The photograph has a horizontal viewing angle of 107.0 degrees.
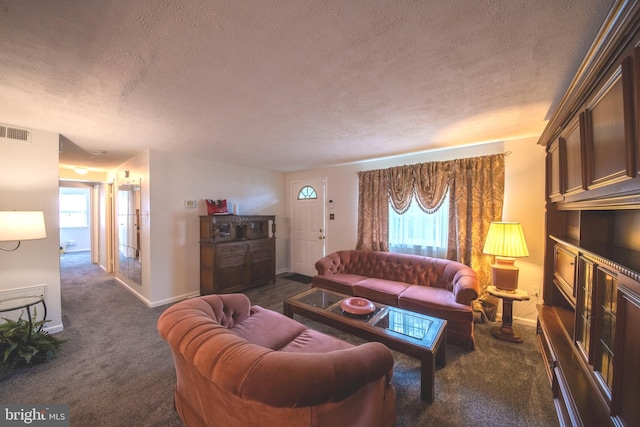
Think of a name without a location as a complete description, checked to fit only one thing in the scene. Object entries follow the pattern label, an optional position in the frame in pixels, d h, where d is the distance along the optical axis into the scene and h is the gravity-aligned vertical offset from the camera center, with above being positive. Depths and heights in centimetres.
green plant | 205 -126
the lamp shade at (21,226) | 206 -15
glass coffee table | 177 -105
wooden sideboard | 384 -77
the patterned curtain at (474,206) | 305 +5
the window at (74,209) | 786 +0
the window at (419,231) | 351 -33
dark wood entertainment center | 98 -19
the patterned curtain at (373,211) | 396 -2
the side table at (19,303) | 215 -89
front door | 494 -33
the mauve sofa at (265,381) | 91 -71
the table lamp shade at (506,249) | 259 -43
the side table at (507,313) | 256 -116
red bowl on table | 234 -99
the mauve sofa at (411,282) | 249 -102
